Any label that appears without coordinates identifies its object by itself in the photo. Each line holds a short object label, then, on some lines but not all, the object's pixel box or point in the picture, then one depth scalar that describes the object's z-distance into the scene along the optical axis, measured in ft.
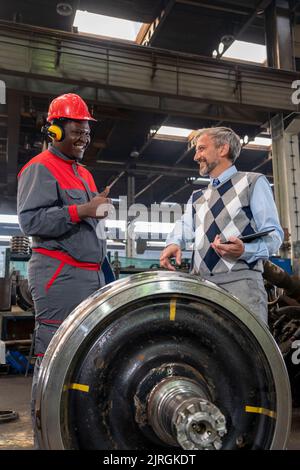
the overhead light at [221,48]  17.43
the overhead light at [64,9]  15.01
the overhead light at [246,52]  18.33
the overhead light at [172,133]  23.80
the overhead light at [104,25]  16.10
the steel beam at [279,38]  16.43
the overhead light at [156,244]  46.82
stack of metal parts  16.71
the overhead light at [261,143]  25.62
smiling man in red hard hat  4.25
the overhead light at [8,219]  38.75
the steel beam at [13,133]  15.51
